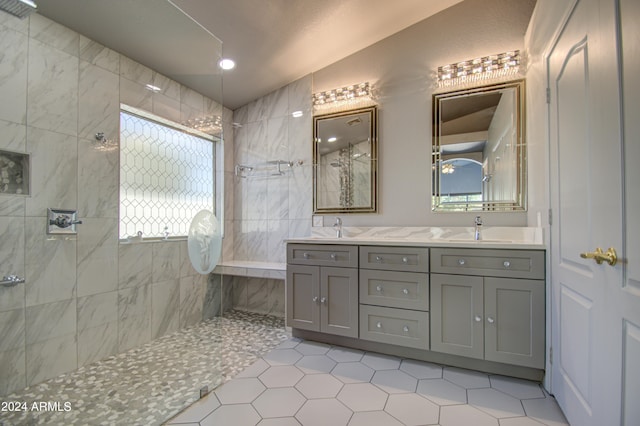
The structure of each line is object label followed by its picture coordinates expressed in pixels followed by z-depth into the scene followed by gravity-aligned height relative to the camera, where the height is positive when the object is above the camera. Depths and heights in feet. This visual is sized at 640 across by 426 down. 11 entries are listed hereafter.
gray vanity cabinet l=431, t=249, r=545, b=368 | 5.68 -1.91
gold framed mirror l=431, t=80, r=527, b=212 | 7.25 +1.74
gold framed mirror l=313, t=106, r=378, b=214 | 8.91 +1.74
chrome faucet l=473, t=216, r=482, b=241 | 7.32 -0.41
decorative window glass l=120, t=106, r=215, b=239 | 7.49 +1.11
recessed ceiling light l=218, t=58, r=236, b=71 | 8.60 +4.66
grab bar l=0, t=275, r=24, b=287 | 5.34 -1.24
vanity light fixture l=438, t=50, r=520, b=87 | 7.32 +3.89
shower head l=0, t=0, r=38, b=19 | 5.19 +3.94
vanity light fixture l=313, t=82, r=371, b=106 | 9.10 +3.99
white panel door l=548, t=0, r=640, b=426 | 3.04 -0.14
